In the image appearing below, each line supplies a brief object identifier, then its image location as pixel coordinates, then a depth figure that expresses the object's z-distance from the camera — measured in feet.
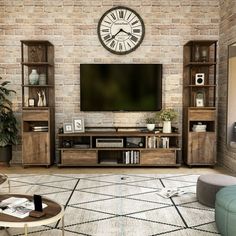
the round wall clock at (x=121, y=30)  19.86
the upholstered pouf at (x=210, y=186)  11.67
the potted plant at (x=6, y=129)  18.61
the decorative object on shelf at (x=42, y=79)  19.24
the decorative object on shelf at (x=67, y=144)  19.04
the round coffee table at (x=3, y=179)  10.90
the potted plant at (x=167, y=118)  19.22
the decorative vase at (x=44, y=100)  19.36
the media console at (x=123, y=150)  18.85
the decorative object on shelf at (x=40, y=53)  19.81
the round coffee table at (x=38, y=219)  7.49
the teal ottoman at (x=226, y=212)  8.72
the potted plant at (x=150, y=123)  19.53
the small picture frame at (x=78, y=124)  19.45
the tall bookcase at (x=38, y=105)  18.65
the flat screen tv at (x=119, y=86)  19.69
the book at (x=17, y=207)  8.07
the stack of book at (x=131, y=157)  18.98
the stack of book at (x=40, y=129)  18.92
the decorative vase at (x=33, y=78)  18.95
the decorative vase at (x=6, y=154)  18.93
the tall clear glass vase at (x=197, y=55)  19.38
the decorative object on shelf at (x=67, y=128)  19.26
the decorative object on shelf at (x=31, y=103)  19.29
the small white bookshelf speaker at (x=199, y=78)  19.33
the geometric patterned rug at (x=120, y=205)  10.00
